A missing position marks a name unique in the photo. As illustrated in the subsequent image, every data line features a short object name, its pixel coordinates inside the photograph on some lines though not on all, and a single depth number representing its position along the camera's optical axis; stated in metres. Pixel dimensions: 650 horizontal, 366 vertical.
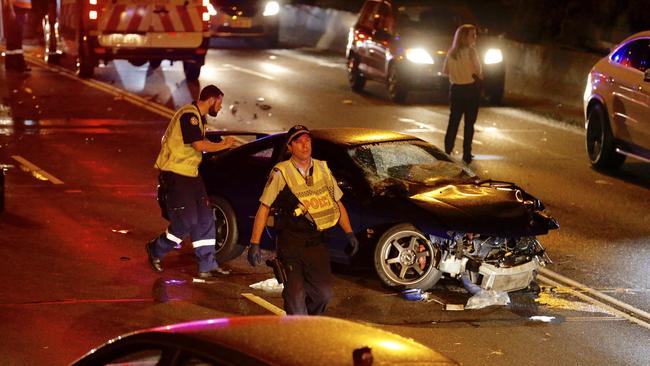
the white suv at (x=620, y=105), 29.89
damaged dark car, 18.97
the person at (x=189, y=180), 19.36
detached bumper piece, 18.84
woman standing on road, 31.61
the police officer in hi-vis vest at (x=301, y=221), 15.26
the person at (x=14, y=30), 48.78
